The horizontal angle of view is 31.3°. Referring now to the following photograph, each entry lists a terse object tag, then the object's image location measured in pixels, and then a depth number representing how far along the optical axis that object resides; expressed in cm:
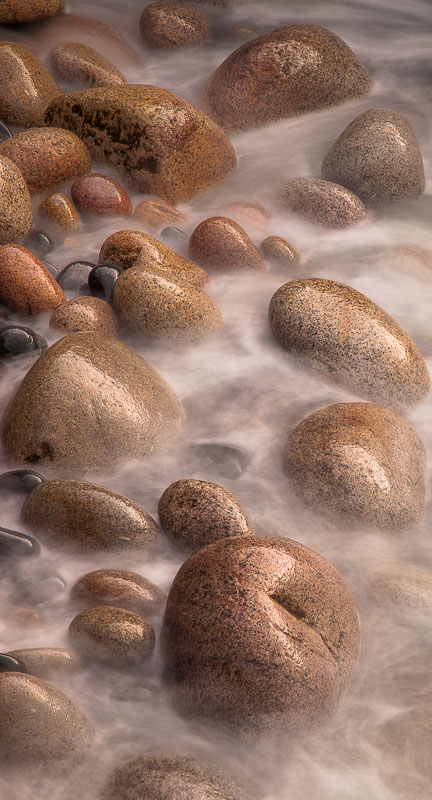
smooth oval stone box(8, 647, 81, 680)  257
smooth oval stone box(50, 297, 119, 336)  408
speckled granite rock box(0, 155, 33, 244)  449
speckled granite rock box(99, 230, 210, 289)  445
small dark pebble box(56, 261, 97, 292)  448
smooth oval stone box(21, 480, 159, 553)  307
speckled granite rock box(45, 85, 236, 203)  534
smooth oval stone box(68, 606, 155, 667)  266
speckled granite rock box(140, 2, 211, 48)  727
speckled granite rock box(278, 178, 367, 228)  548
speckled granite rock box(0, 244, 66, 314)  412
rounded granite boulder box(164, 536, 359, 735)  252
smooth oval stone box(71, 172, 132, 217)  508
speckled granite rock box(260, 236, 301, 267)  506
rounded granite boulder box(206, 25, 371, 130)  630
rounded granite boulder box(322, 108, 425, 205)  561
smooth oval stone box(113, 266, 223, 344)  412
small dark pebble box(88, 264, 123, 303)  432
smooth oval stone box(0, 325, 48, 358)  391
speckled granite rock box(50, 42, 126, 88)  633
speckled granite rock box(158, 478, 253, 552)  309
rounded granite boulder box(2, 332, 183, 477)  343
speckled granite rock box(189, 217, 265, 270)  484
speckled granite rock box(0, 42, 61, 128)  565
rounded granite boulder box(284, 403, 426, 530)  336
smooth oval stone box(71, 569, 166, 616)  285
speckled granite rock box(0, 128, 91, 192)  503
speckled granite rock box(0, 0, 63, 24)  648
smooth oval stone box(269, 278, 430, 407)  404
